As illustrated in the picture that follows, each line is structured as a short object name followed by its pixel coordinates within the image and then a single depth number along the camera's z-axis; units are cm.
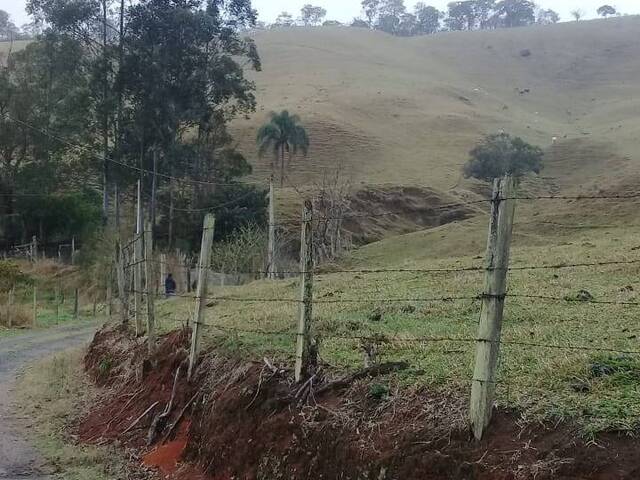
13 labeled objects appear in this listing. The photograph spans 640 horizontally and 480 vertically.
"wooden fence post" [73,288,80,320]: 2570
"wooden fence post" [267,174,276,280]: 2414
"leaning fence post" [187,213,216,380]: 880
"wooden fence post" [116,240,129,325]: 1439
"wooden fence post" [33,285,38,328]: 2314
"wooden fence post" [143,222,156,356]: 1073
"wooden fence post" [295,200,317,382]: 689
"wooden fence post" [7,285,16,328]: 2259
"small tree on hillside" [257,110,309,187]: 5056
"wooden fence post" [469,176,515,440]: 494
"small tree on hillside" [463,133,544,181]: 5206
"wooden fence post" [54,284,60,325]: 2509
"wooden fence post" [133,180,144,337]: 1240
